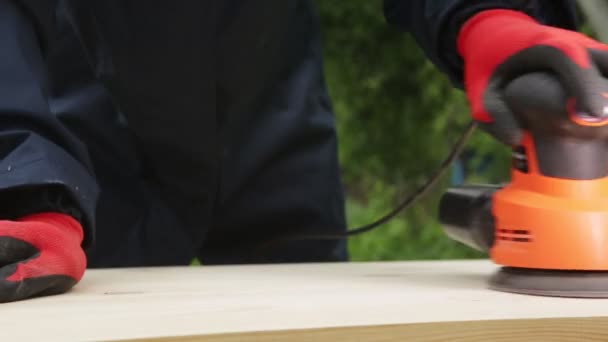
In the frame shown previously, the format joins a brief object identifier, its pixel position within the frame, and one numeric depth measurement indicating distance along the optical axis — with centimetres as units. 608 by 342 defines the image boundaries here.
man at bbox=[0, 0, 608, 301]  170
